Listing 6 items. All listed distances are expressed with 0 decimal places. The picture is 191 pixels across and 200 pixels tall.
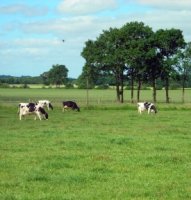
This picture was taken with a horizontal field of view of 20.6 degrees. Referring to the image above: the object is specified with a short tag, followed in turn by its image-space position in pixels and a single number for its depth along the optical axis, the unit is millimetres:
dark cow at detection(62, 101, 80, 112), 49978
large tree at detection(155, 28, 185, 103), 77438
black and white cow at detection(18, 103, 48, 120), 38125
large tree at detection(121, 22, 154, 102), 76062
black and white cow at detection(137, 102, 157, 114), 46812
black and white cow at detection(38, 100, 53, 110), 51050
